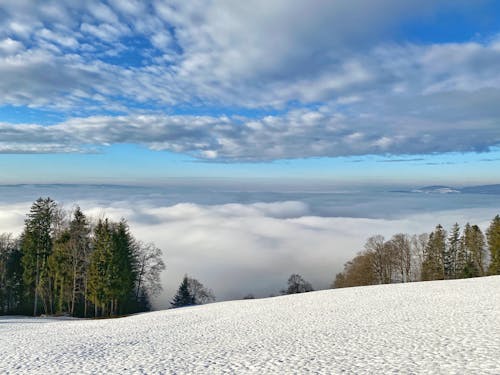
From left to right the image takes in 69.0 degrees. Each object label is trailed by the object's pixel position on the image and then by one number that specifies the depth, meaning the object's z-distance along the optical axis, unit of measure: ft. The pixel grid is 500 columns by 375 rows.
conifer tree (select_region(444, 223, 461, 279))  158.20
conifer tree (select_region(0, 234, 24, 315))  133.69
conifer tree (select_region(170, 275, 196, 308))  175.52
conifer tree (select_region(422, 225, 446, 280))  157.17
